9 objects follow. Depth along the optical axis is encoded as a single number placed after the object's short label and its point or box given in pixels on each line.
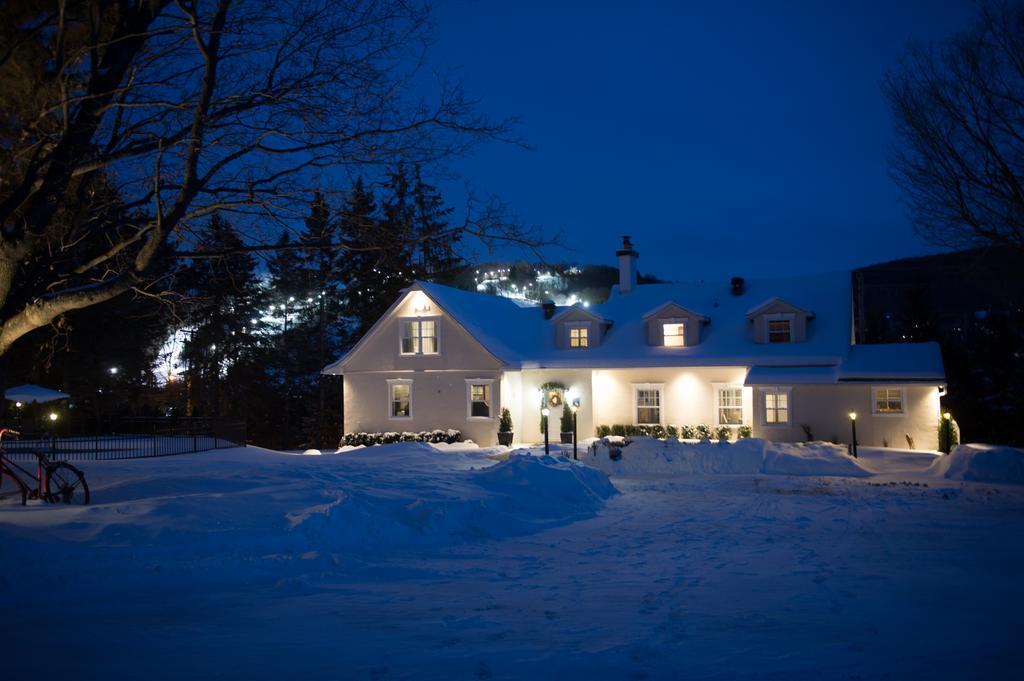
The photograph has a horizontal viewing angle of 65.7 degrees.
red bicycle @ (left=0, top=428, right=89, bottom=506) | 11.45
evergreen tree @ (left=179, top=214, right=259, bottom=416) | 45.34
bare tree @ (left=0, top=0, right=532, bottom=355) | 9.55
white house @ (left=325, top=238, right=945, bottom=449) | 26.08
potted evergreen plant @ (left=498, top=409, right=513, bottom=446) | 28.86
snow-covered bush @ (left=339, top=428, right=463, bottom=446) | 29.62
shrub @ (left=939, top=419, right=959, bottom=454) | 23.83
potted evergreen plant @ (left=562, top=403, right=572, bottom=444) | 29.12
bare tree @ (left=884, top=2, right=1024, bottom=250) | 19.20
